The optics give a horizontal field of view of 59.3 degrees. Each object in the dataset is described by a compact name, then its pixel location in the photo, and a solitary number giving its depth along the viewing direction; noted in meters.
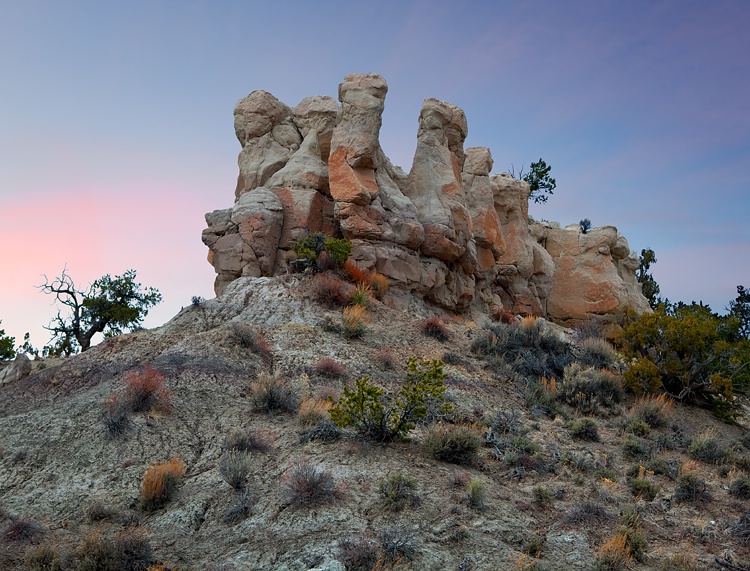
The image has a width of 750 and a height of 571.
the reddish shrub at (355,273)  21.36
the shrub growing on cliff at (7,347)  25.89
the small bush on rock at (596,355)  19.80
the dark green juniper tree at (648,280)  41.00
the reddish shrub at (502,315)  26.44
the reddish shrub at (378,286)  21.56
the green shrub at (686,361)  18.06
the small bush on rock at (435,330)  19.89
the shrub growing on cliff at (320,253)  20.97
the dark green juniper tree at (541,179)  40.62
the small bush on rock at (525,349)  18.48
